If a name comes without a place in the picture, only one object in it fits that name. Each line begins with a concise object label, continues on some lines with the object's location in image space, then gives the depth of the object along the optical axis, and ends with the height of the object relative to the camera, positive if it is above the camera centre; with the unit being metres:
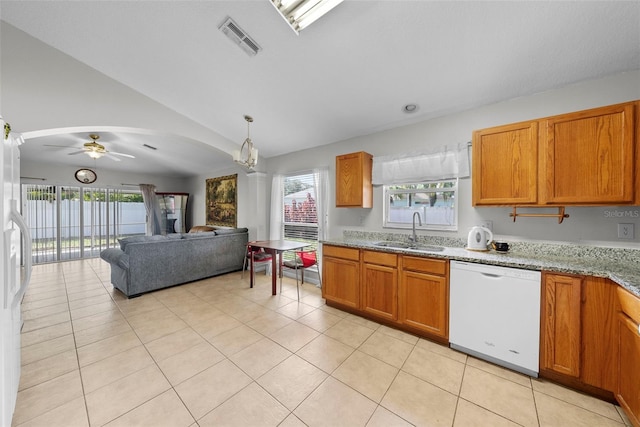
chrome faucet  2.72 -0.26
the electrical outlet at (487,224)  2.35 -0.14
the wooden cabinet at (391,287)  2.14 -0.83
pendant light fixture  2.94 +0.71
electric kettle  2.24 -0.28
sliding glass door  5.41 -0.17
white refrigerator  1.17 -0.38
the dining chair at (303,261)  3.53 -0.79
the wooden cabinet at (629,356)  1.25 -0.85
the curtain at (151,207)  6.75 +0.14
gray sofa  3.30 -0.78
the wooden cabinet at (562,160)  1.61 +0.40
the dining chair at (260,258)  3.71 -0.83
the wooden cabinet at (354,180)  3.03 +0.41
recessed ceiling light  2.56 +1.17
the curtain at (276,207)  4.47 +0.08
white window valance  2.50 +0.54
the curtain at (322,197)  3.73 +0.22
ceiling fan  4.02 +1.14
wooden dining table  3.35 -0.54
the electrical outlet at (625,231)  1.80 -0.17
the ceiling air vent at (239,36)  1.97 +1.57
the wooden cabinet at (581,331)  1.49 -0.83
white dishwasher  1.72 -0.84
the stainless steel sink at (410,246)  2.46 -0.40
